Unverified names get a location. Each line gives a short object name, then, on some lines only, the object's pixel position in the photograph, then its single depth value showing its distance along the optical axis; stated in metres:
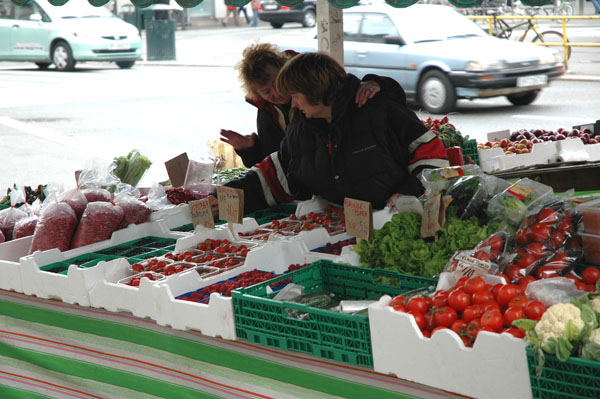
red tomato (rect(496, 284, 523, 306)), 2.18
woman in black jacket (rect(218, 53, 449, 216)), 3.45
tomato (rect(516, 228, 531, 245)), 2.68
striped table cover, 2.41
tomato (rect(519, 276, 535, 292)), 2.35
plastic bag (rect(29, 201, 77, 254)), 3.63
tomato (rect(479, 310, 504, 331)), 2.04
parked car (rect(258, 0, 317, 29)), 26.75
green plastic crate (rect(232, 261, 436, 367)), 2.25
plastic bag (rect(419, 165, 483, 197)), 3.03
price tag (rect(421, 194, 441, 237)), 2.85
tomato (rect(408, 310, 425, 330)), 2.14
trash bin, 21.05
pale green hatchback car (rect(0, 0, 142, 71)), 17.77
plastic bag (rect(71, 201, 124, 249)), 3.69
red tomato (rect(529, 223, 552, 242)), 2.63
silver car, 11.29
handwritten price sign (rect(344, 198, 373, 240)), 2.91
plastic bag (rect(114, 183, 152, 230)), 3.89
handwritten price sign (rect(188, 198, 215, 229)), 3.54
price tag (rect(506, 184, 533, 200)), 2.88
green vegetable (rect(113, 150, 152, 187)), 4.82
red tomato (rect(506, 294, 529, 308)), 2.11
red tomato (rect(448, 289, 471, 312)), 2.19
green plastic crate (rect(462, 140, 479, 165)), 5.08
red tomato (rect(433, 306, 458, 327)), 2.14
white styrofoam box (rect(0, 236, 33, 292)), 3.24
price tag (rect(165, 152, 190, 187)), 4.47
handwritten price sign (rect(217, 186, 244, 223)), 3.35
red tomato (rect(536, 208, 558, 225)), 2.68
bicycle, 15.86
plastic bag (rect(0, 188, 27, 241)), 4.04
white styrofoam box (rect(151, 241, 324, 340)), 2.55
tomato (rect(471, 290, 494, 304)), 2.19
